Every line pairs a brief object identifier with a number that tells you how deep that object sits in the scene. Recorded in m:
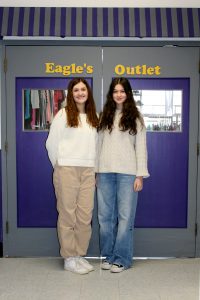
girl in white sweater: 3.45
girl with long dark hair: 3.46
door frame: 3.80
